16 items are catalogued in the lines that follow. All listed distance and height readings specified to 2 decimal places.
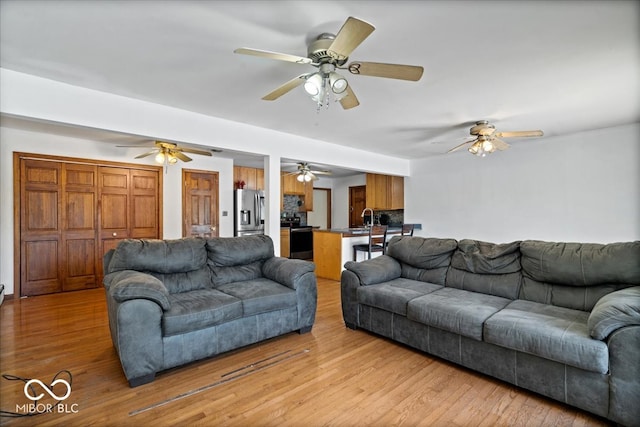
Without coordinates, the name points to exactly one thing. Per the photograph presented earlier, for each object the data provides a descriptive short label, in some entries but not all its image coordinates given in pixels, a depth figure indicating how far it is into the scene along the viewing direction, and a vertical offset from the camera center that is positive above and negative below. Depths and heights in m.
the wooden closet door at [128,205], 4.98 +0.12
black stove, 7.31 -0.68
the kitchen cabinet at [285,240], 7.17 -0.66
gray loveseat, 2.16 -0.74
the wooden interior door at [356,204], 8.50 +0.21
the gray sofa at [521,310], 1.77 -0.76
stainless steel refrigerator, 6.35 -0.01
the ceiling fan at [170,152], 4.36 +0.87
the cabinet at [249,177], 6.61 +0.77
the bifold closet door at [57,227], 4.38 -0.21
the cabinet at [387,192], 7.05 +0.45
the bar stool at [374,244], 5.11 -0.59
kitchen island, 5.45 -0.66
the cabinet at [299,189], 7.49 +0.57
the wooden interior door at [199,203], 5.77 +0.17
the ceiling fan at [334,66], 1.74 +0.93
